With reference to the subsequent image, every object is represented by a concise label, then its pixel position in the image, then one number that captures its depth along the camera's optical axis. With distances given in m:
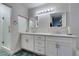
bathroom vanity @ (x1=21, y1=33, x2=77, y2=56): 1.13
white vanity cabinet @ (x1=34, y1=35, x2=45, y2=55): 1.21
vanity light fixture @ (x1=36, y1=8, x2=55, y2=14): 1.19
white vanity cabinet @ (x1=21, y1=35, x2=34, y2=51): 1.24
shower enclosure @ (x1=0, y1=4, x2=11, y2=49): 1.20
